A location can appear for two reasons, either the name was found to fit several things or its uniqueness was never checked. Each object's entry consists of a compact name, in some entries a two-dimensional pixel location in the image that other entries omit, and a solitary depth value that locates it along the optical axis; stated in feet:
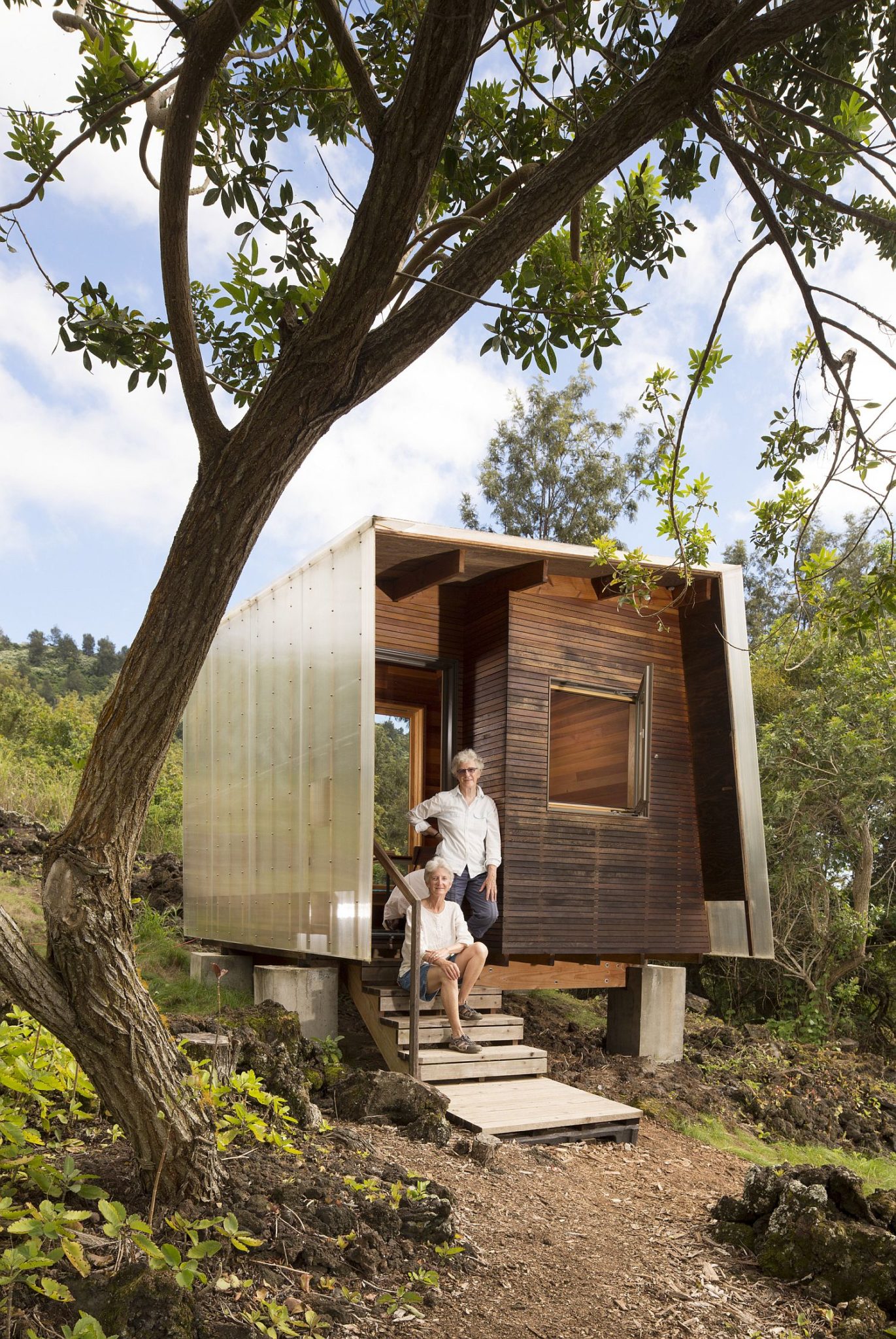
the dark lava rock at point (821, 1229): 14.19
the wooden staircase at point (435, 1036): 22.24
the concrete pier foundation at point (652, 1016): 29.35
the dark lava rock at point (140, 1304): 8.57
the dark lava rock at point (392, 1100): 18.31
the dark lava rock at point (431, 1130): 17.70
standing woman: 24.75
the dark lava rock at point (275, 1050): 16.05
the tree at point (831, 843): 38.78
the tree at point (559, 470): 71.41
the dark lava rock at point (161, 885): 40.96
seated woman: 22.63
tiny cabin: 25.17
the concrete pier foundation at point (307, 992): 23.93
